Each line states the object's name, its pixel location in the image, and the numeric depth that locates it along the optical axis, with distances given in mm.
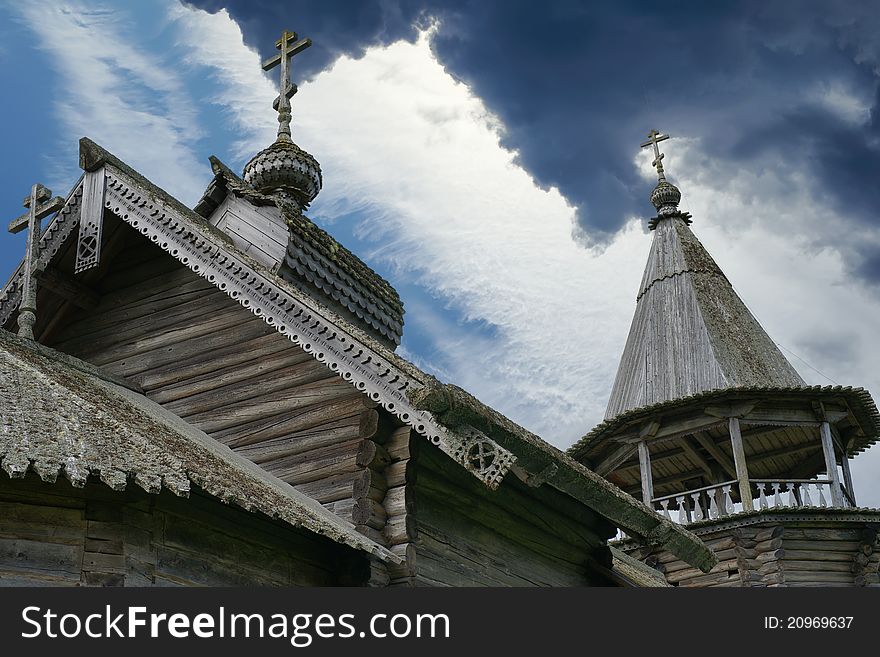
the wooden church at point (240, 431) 7363
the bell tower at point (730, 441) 22141
